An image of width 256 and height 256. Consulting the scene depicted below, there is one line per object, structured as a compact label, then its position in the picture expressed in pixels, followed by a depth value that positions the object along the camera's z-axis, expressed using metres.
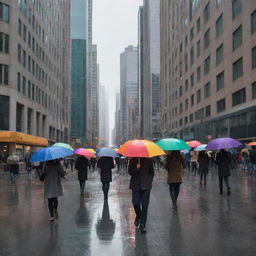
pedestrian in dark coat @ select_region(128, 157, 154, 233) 7.28
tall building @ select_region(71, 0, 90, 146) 132.38
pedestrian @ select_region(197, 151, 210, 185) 16.69
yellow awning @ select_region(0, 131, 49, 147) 37.44
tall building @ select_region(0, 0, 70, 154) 39.34
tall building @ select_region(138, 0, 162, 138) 137.50
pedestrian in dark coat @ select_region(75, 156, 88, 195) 13.86
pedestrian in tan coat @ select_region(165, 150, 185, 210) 10.23
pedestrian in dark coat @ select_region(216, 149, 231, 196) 12.68
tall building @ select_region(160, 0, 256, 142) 34.34
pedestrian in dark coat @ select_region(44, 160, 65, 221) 8.44
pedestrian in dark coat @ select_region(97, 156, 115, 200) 11.95
